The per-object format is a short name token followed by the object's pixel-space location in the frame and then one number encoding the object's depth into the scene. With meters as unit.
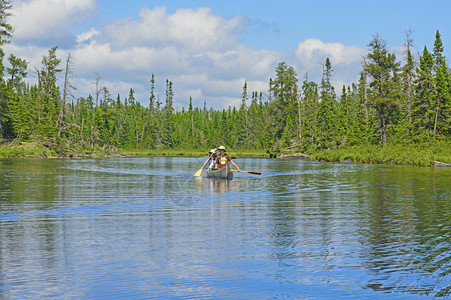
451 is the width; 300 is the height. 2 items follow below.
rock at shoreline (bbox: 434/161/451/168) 56.22
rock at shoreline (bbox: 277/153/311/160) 95.78
